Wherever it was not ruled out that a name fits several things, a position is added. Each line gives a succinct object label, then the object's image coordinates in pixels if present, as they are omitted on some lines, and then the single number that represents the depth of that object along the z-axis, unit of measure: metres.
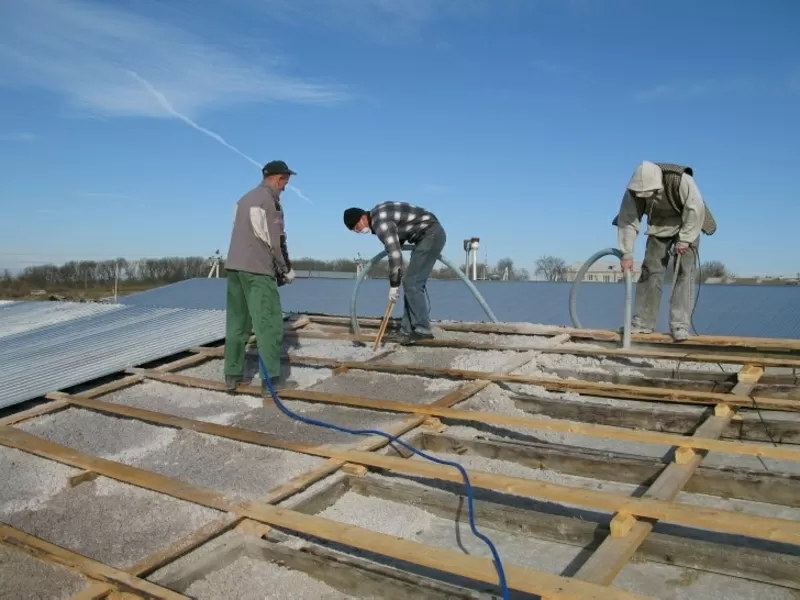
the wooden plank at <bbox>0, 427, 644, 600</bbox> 1.95
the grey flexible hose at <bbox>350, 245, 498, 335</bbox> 5.71
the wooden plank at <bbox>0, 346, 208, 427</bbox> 4.54
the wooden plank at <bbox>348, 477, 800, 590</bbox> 2.20
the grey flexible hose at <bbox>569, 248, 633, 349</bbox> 5.10
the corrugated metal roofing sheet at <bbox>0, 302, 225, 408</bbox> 5.34
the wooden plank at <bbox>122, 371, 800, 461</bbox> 2.86
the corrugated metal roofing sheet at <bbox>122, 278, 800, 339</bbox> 7.19
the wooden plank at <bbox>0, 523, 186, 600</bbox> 2.15
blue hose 2.03
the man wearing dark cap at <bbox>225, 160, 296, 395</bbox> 4.60
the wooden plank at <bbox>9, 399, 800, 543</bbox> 2.17
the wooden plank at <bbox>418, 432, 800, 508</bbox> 2.76
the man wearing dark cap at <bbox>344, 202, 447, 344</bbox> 5.44
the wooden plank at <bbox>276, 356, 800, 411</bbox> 3.70
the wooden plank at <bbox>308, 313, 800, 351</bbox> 4.84
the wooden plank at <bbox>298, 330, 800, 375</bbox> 4.50
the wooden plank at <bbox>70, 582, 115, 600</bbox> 2.16
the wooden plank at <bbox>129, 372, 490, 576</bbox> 2.36
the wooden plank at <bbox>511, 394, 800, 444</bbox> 3.45
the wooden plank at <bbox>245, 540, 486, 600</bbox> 2.09
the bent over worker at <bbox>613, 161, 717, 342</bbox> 5.13
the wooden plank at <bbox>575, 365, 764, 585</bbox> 2.06
